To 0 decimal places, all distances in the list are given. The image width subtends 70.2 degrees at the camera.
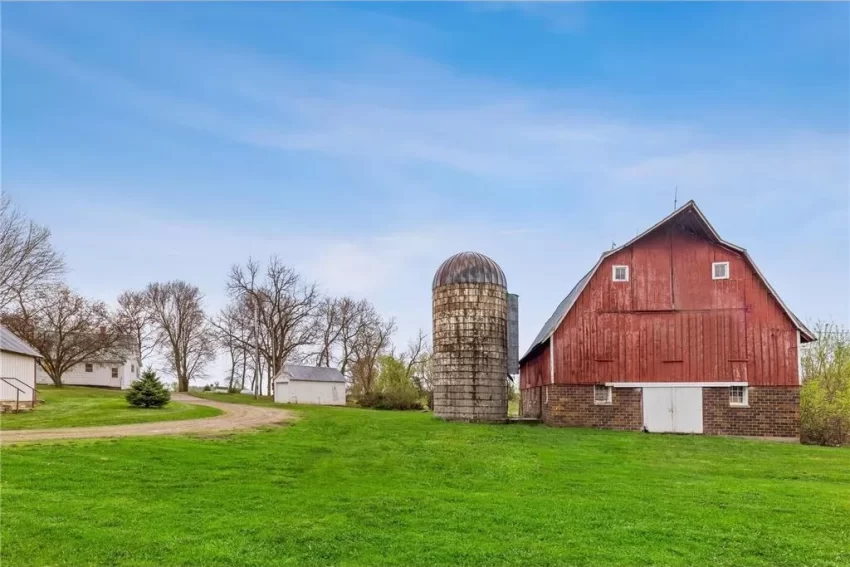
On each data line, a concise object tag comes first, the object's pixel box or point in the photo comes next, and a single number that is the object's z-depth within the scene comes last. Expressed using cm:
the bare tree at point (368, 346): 5569
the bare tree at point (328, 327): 5803
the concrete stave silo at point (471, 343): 2445
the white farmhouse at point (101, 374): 5416
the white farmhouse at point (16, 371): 2375
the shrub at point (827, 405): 2245
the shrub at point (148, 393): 2809
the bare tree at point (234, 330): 5669
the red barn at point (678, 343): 2170
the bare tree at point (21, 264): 3409
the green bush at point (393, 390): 4338
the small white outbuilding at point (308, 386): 4484
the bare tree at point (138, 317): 5944
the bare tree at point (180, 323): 6091
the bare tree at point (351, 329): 5859
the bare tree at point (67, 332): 4519
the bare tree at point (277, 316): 5397
